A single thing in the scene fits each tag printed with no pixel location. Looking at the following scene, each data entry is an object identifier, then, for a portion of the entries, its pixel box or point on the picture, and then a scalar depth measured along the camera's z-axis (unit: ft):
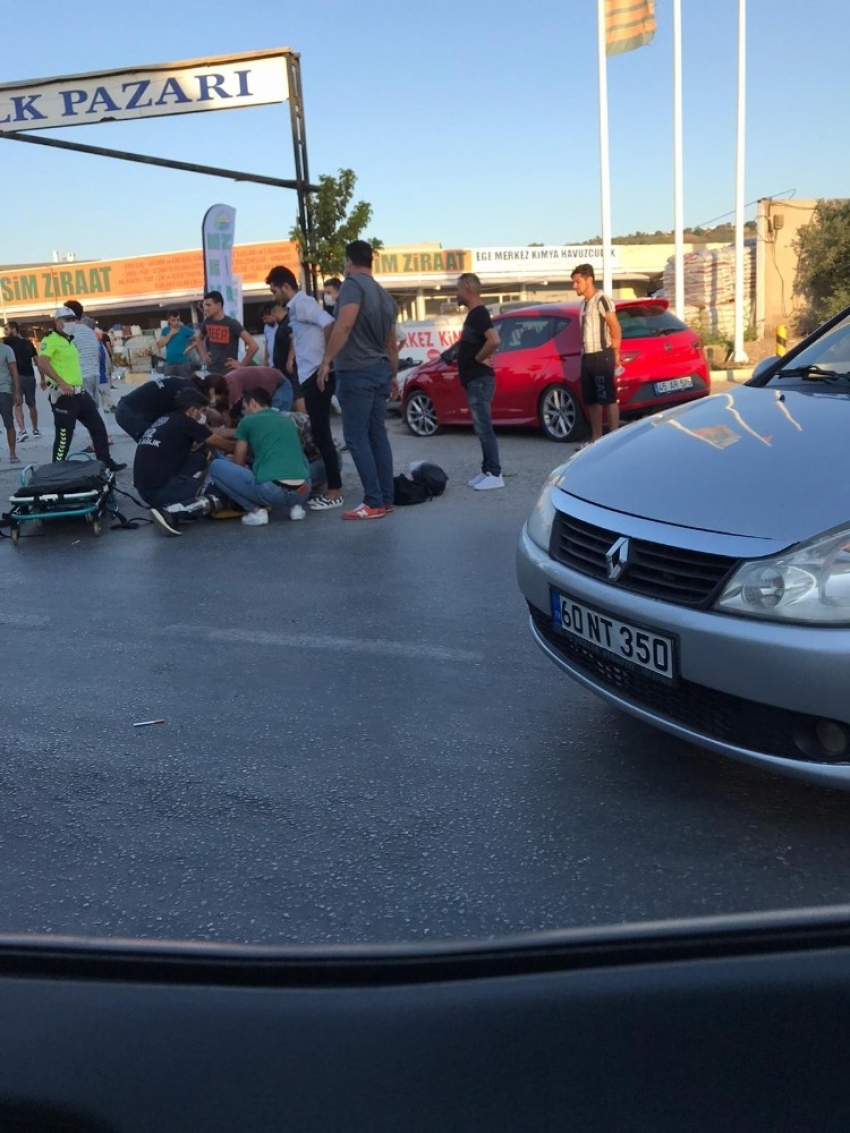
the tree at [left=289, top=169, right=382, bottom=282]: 42.70
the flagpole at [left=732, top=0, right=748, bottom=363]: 61.62
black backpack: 25.86
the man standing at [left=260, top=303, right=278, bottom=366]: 34.58
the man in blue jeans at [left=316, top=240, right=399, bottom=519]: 22.84
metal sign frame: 37.88
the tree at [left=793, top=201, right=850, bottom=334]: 69.82
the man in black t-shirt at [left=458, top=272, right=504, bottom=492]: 25.96
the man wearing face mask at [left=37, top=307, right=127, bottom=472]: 30.07
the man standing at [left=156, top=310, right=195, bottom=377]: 42.60
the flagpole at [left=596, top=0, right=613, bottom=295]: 60.13
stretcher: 24.81
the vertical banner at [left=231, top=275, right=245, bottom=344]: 45.55
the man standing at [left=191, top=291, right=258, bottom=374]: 34.37
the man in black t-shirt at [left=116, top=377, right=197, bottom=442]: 26.66
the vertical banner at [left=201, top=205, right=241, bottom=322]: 43.73
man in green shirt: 24.41
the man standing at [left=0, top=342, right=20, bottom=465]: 36.45
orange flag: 58.90
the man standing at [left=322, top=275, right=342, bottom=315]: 35.44
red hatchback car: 34.58
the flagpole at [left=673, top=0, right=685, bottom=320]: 64.95
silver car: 7.75
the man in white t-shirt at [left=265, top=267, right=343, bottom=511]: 25.50
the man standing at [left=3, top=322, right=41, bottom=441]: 43.93
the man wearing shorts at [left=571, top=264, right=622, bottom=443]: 28.60
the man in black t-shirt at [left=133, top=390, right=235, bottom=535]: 24.62
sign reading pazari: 38.27
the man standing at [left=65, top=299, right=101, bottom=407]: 35.81
